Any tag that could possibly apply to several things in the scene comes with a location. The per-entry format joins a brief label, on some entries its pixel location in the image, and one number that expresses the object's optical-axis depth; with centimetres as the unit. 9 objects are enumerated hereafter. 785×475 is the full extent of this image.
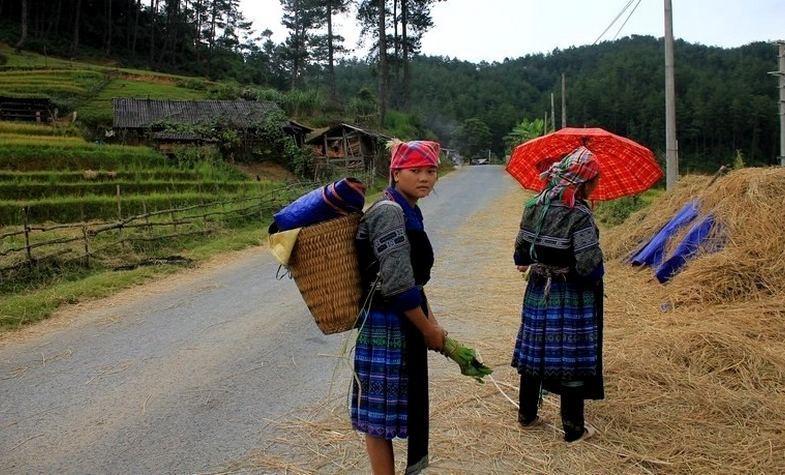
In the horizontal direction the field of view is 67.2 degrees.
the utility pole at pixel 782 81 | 1222
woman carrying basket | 211
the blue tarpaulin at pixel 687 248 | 600
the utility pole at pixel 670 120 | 1033
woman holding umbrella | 288
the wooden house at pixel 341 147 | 2642
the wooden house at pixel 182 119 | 2419
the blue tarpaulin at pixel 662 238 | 665
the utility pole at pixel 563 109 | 2477
